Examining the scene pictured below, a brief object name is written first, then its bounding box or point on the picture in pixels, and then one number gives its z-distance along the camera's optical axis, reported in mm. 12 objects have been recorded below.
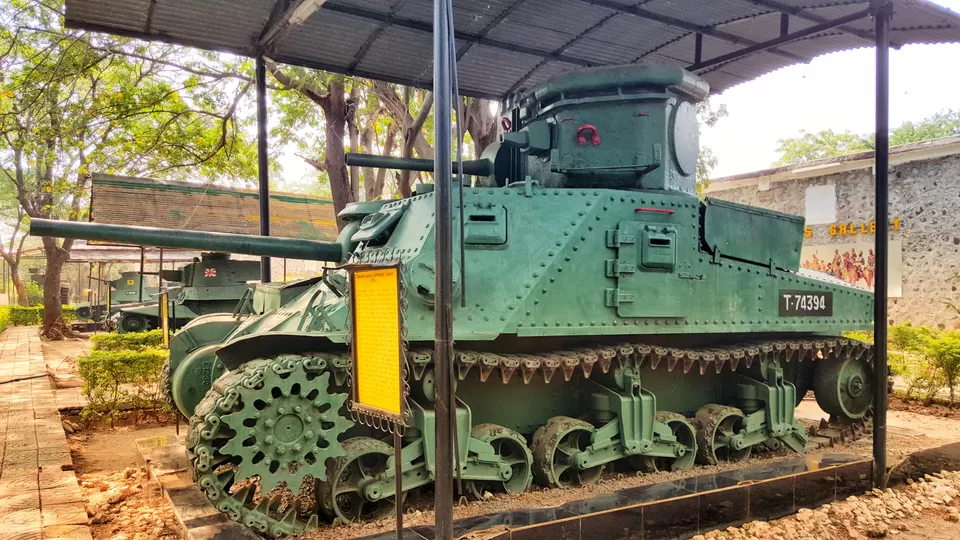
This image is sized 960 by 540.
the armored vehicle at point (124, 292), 29719
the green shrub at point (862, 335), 13783
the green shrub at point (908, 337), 12118
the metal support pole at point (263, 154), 9258
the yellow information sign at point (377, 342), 4207
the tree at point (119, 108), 12844
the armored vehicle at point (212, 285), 17078
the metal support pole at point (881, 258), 7125
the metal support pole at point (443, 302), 4254
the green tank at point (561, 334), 5605
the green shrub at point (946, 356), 11062
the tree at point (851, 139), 35688
